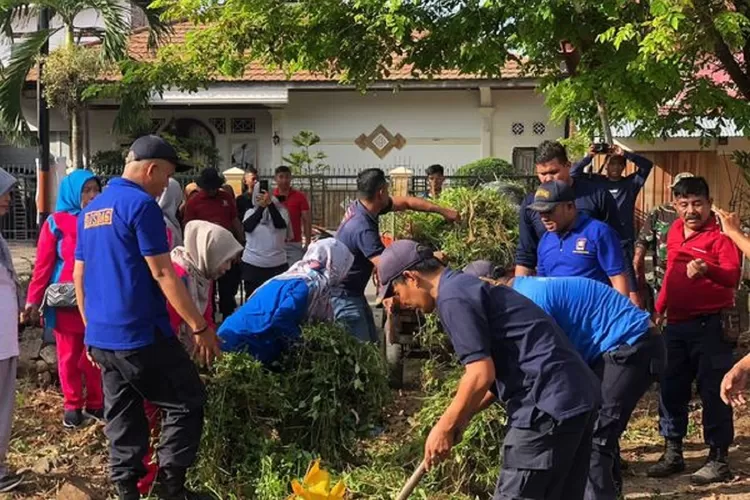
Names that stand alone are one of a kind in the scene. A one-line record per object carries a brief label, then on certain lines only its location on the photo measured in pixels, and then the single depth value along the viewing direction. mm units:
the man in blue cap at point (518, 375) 3158
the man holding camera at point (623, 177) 6211
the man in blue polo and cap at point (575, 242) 4551
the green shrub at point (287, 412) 4547
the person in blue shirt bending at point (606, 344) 3826
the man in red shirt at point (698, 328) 5184
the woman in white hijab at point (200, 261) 4734
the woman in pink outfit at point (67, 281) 5664
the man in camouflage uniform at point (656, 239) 7141
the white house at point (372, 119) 19344
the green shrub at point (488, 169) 15606
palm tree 13469
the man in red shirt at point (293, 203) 8883
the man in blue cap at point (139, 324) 4031
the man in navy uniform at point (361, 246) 5801
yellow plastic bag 3469
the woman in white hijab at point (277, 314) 4750
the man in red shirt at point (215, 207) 8156
